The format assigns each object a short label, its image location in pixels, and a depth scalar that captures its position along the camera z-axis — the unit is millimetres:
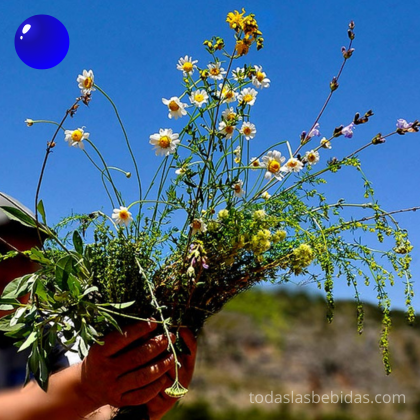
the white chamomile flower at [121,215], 965
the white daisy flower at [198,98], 1037
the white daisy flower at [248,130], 1069
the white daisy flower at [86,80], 1052
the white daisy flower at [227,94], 1055
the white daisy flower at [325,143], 1061
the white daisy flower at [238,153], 1102
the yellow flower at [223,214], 982
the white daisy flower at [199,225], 977
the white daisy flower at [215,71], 1070
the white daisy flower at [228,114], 1028
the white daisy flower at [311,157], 1048
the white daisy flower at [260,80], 1079
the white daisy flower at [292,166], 1008
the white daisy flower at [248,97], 1063
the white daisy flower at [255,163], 1060
